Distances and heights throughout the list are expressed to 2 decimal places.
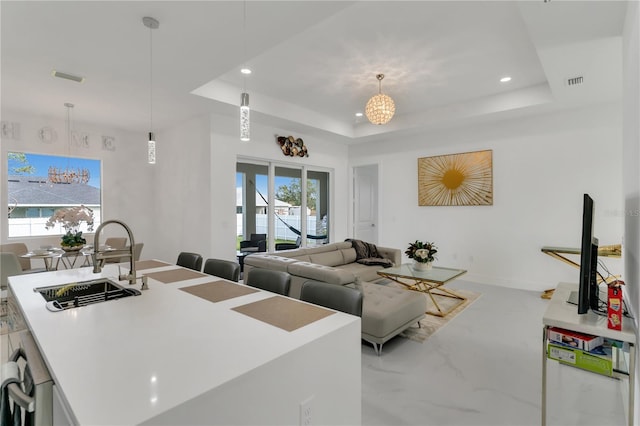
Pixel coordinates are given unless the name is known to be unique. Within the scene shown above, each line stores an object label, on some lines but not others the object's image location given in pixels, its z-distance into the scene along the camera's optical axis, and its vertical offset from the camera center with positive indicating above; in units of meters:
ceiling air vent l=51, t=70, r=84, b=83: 3.47 +1.54
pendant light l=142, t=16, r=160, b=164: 2.54 +1.56
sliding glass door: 5.79 +0.15
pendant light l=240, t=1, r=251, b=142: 2.31 +0.77
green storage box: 1.62 -0.81
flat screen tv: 1.75 -0.27
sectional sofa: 2.88 -0.92
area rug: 3.29 -1.31
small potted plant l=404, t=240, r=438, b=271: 4.33 -0.64
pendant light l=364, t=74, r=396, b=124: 4.24 +1.42
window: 5.06 +0.39
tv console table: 1.55 -0.61
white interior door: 7.80 +0.20
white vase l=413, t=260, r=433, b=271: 4.34 -0.78
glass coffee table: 3.91 -0.86
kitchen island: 0.89 -0.53
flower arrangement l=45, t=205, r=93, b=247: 4.23 -0.14
